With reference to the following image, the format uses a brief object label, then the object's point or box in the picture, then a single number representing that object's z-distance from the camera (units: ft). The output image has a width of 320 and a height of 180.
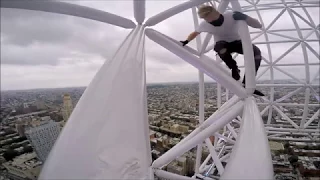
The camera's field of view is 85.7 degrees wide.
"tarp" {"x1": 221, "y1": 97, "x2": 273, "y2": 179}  5.31
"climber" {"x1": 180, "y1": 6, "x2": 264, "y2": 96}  9.38
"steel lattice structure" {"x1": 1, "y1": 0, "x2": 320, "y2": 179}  5.52
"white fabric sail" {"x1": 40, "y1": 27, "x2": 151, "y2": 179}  5.49
